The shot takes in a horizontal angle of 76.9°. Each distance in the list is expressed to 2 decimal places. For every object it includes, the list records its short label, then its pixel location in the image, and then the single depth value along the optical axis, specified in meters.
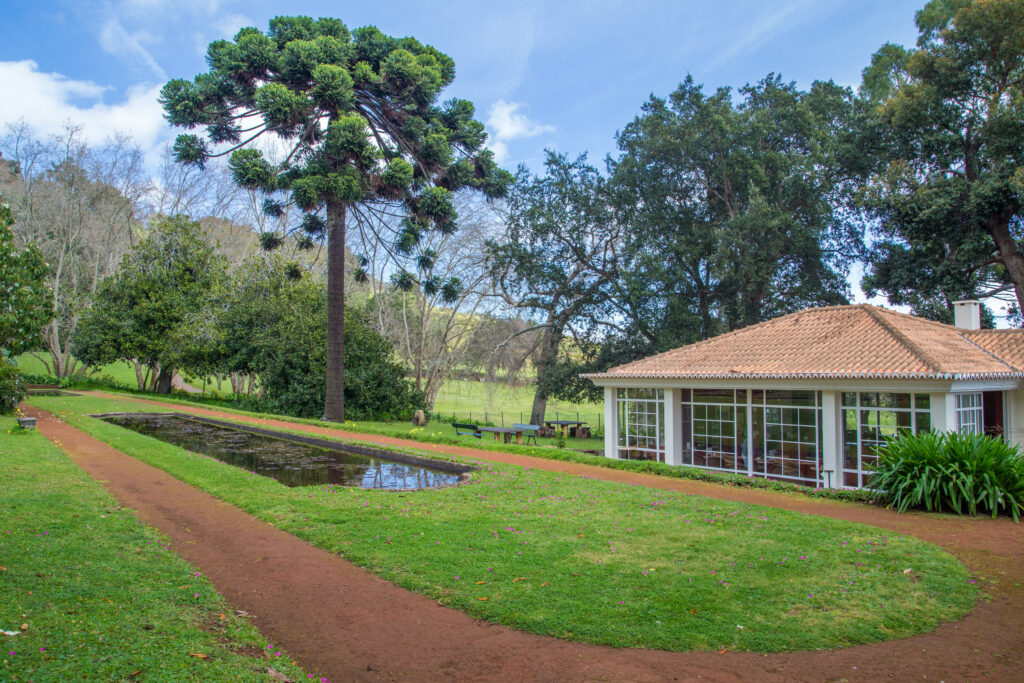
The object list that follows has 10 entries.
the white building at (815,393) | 13.75
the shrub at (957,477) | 9.30
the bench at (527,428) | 22.94
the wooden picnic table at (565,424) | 30.78
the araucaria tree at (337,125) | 20.02
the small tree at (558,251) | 30.81
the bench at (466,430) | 20.70
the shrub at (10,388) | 18.77
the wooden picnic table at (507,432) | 22.60
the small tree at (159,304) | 30.53
